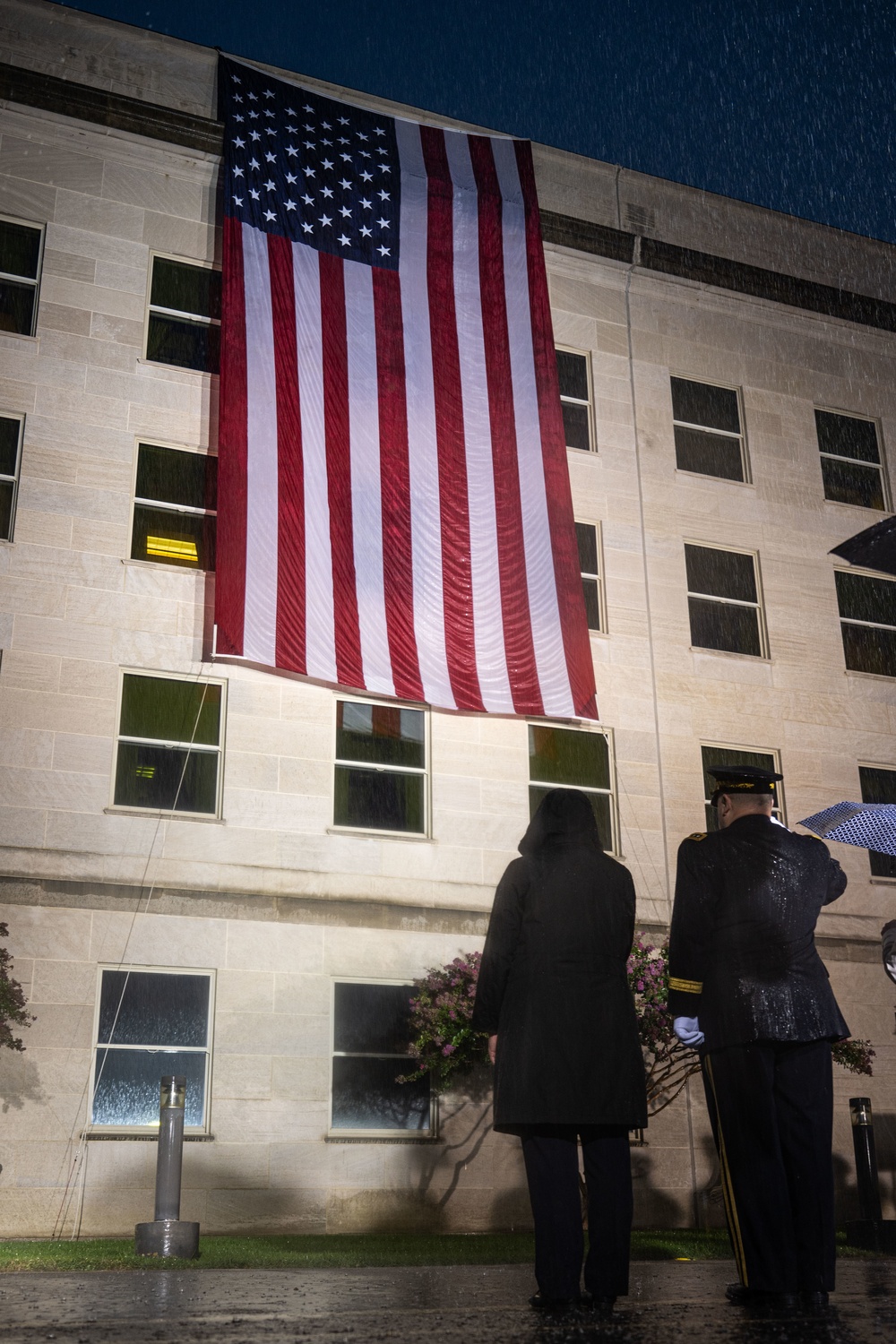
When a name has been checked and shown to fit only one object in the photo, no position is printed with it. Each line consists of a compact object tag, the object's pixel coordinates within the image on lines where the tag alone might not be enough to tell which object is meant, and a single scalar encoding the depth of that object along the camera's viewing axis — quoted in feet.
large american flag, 53.31
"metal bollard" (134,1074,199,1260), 34.91
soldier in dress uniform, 16.21
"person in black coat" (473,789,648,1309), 16.24
